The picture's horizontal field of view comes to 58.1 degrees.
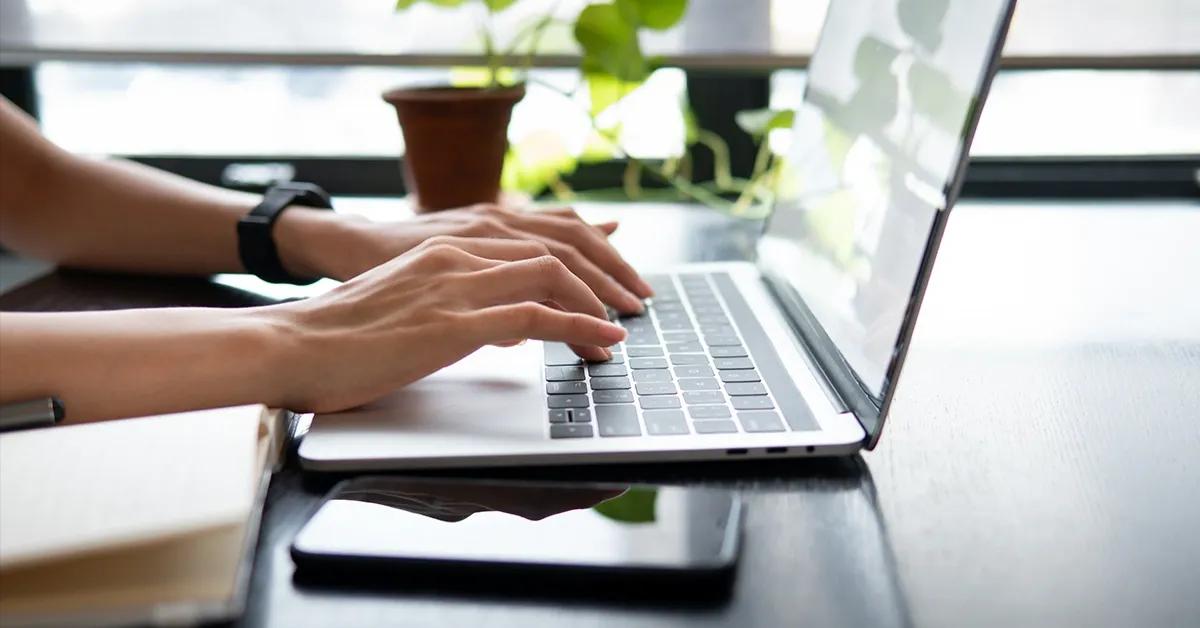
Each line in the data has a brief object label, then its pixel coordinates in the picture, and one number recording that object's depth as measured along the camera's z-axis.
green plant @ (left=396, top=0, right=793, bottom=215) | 1.12
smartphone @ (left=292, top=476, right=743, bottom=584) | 0.47
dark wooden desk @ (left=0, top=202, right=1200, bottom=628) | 0.45
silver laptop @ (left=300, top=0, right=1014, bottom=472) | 0.58
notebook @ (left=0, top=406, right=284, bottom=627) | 0.42
